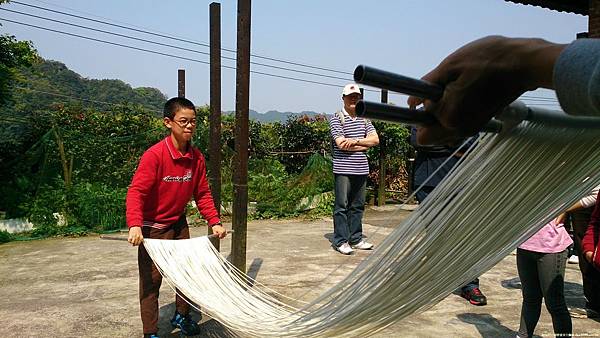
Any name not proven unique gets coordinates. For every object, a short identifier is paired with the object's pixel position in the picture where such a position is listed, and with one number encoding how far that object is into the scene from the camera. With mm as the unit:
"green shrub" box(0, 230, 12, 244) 6096
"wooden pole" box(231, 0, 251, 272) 3322
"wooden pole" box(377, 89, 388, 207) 8844
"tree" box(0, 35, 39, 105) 6387
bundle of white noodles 984
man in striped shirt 4965
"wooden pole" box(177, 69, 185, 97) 7371
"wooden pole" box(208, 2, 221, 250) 3627
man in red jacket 2883
